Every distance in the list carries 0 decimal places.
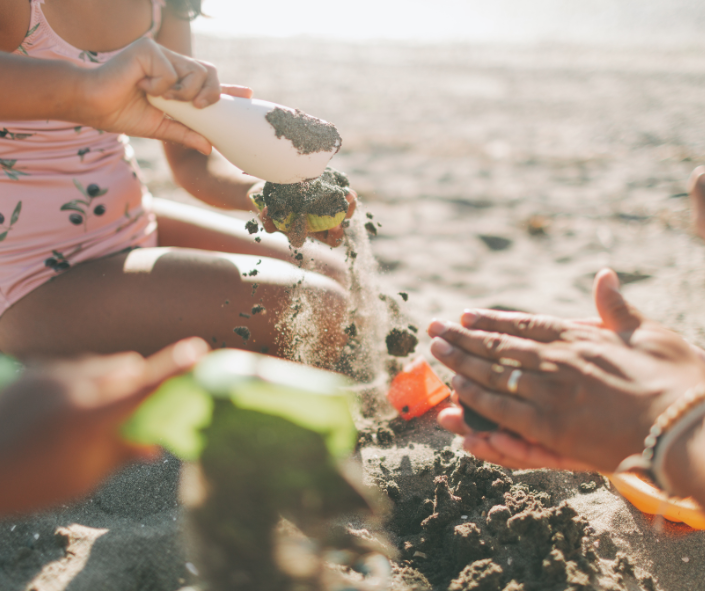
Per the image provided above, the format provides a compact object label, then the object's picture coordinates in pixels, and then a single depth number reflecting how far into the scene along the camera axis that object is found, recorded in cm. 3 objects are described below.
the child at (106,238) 84
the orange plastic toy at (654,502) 78
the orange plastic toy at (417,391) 97
